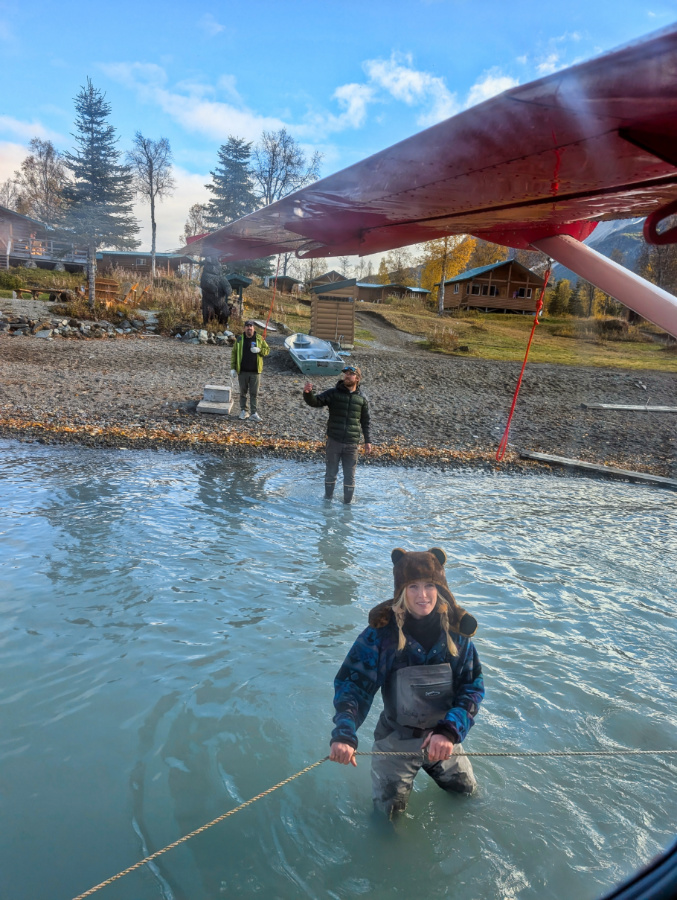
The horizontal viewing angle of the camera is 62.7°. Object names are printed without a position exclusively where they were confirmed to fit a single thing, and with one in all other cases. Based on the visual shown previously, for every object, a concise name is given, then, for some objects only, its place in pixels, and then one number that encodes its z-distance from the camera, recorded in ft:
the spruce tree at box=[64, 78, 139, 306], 104.17
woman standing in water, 9.00
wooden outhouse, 87.92
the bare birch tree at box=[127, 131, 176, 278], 154.30
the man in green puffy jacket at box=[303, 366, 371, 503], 27.78
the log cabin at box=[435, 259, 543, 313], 122.62
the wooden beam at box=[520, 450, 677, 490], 37.67
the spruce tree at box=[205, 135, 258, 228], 116.26
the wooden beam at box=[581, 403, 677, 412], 57.21
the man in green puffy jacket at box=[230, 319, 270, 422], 42.00
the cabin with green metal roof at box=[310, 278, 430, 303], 193.06
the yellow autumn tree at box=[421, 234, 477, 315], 117.08
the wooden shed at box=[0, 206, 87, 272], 112.57
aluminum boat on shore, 63.87
